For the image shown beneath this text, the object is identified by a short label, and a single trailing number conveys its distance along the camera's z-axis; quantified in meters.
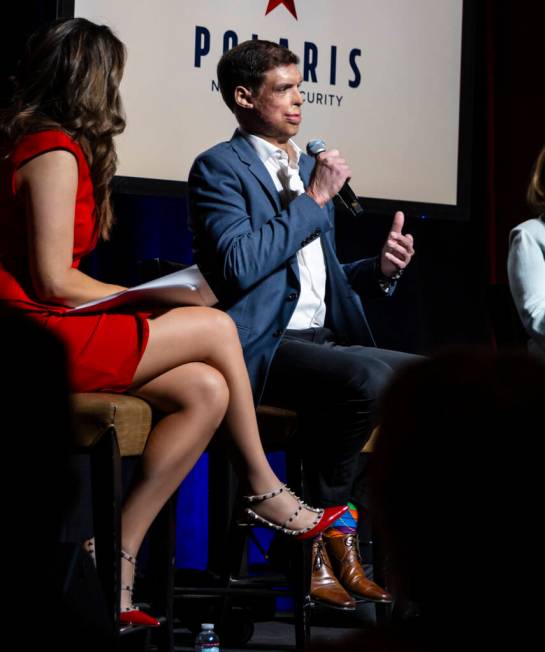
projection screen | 6.00
